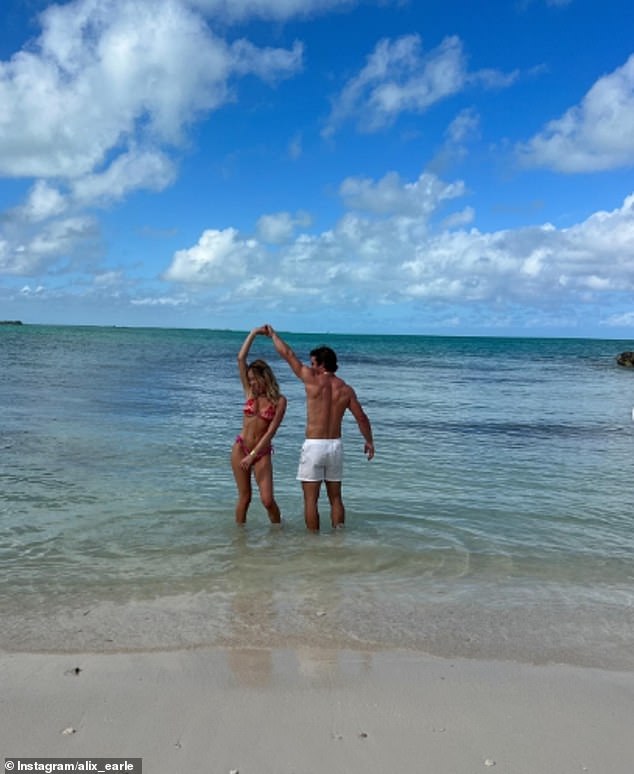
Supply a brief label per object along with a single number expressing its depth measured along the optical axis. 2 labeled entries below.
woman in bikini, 7.21
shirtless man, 7.23
